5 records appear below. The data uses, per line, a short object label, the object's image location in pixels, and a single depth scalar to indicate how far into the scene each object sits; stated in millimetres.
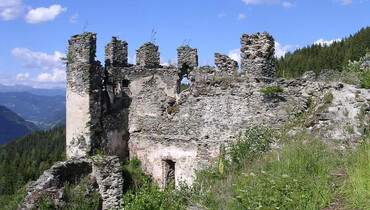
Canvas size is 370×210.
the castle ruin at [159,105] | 10977
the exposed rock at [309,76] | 10130
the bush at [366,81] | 8695
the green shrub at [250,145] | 8992
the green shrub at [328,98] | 8711
